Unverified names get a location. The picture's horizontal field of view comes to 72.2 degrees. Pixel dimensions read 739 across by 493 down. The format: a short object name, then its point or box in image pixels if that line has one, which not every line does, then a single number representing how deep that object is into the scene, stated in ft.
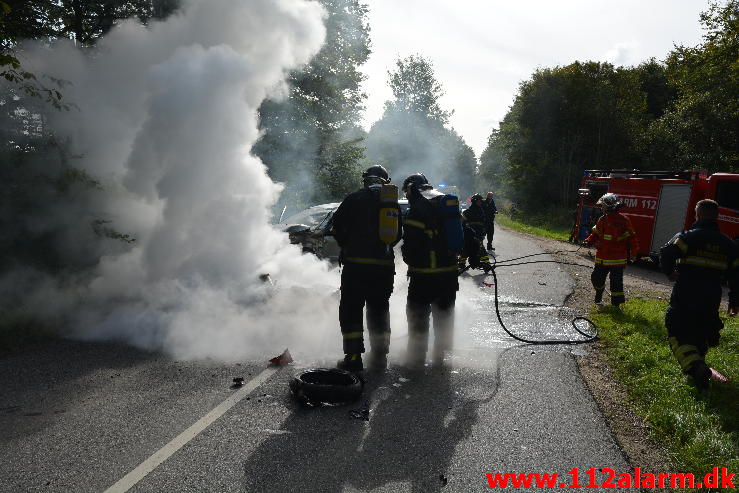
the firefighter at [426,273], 16.10
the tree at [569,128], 96.58
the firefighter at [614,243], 25.09
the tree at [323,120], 53.55
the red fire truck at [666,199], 38.09
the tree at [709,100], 65.31
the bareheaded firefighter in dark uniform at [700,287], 14.49
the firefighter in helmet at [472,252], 17.35
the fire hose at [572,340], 19.34
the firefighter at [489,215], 48.23
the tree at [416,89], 183.73
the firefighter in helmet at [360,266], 15.55
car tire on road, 12.91
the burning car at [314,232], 33.86
